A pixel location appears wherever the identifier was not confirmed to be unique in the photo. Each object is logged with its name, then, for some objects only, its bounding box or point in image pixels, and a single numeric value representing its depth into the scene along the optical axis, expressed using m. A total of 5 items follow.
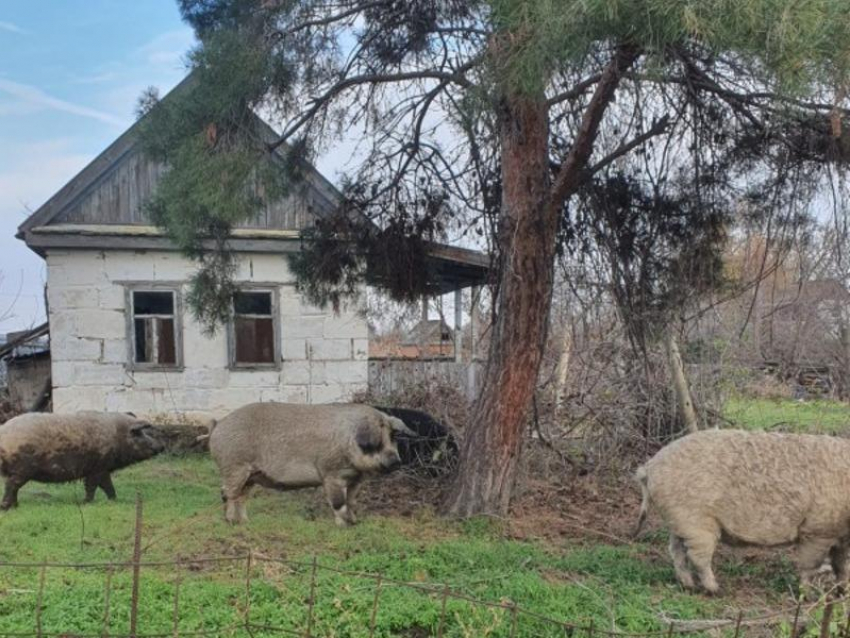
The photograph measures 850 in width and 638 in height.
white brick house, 15.15
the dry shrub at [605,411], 11.45
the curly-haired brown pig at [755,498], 6.27
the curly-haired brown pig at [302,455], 8.78
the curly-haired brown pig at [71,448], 9.56
